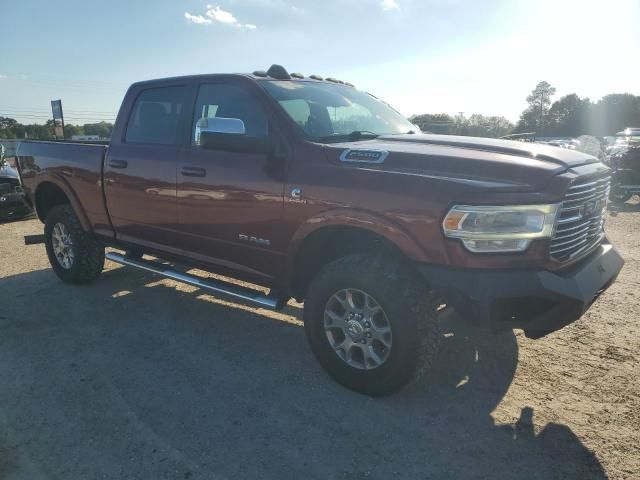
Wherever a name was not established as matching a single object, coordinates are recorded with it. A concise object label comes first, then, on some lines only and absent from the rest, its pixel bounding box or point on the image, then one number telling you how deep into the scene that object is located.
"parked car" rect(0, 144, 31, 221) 9.06
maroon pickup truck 2.55
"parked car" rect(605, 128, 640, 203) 11.55
